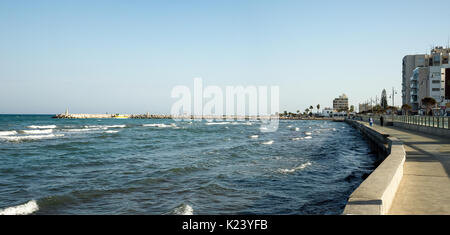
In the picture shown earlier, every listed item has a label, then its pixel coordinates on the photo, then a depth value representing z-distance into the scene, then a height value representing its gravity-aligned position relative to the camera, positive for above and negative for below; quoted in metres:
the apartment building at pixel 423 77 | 88.75 +8.87
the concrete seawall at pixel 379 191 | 4.62 -1.30
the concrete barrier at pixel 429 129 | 20.23 -1.45
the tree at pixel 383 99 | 144.55 +4.66
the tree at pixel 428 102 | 59.81 +1.33
